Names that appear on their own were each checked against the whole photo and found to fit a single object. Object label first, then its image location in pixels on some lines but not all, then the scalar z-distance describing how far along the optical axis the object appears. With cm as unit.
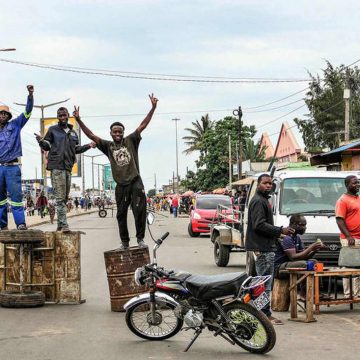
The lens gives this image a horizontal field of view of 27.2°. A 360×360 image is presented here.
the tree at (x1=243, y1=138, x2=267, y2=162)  7594
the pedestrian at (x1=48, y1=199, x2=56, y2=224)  4460
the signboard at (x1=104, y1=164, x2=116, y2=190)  12512
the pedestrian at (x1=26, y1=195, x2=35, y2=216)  6669
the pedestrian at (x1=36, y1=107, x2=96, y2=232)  1091
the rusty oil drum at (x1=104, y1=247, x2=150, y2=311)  993
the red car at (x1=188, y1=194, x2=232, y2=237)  2985
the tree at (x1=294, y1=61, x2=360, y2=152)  5894
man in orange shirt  1088
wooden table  962
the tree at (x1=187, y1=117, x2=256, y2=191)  7981
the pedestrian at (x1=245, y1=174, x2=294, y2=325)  905
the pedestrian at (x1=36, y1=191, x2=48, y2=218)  4379
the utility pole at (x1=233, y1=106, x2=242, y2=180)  5412
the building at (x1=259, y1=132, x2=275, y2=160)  9531
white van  1252
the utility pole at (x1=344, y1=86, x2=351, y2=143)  3784
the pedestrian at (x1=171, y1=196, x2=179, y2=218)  5812
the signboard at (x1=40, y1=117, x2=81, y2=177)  5449
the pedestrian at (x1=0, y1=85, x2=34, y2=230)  1093
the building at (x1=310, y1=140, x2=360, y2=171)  2943
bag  1051
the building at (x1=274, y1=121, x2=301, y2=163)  7954
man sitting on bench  1021
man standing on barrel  1033
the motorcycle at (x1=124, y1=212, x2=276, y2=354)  754
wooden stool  1051
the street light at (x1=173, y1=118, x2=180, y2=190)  12238
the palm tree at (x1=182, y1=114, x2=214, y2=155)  10350
